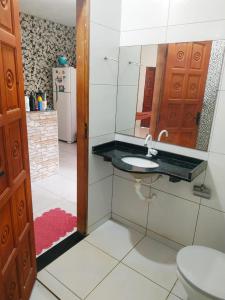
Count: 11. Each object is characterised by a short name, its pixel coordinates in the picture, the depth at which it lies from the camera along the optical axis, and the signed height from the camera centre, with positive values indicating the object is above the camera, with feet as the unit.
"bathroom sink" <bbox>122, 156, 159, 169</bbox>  5.79 -1.88
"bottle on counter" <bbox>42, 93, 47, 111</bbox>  10.34 -0.86
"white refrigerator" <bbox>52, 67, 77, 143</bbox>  15.08 -0.88
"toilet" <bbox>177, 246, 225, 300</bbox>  3.70 -3.22
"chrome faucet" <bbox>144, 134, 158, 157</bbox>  5.89 -1.53
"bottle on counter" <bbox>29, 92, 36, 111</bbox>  9.89 -0.72
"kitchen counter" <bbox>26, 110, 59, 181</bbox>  9.57 -2.57
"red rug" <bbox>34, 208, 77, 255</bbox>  6.42 -4.43
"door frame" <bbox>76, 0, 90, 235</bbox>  5.18 -0.45
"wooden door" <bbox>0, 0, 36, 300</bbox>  3.38 -1.38
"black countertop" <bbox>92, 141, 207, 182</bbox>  4.91 -1.76
